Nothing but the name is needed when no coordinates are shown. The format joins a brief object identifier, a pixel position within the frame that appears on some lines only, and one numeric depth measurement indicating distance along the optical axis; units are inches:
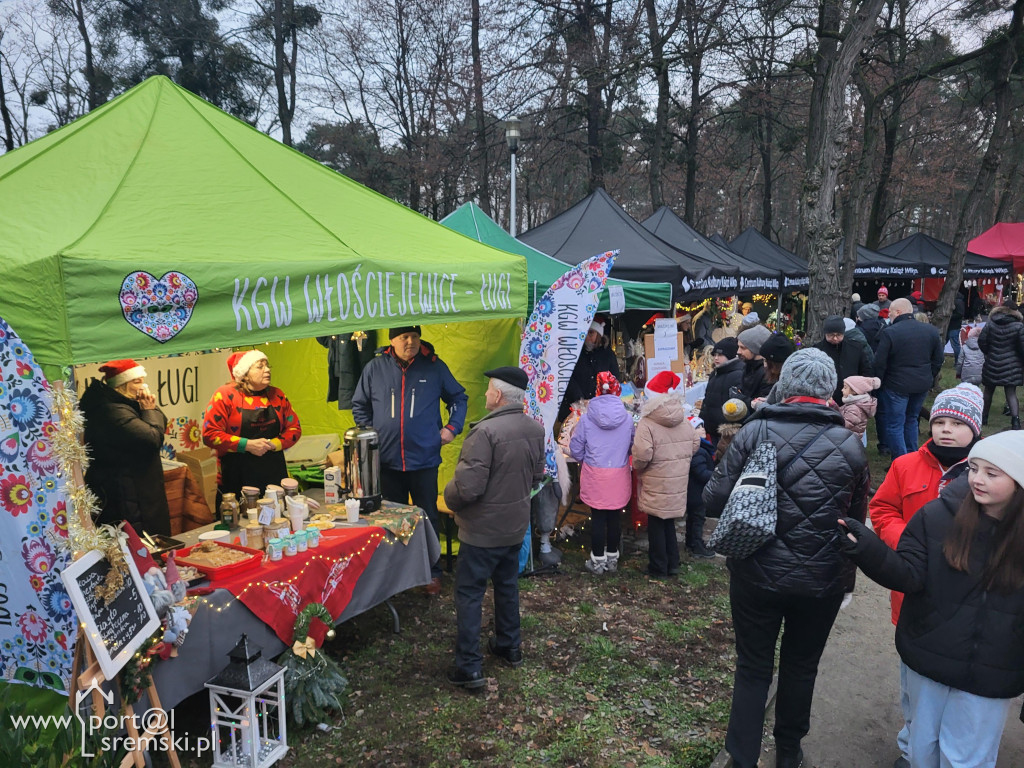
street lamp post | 379.6
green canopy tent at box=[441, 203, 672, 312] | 280.2
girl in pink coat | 202.1
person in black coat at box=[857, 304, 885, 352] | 357.1
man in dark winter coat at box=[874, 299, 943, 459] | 291.9
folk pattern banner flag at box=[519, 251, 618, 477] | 200.1
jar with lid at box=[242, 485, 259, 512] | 155.9
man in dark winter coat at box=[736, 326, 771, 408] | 219.5
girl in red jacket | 105.3
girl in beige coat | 201.2
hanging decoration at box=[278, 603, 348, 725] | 131.9
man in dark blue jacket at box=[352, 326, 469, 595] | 181.0
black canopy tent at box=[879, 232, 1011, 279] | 680.4
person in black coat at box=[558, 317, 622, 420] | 272.4
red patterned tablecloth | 128.9
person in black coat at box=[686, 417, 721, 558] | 223.3
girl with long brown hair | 85.6
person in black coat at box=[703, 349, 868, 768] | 99.3
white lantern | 114.1
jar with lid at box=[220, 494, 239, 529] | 151.8
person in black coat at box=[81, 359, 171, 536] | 137.2
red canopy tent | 765.9
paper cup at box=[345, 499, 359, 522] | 158.7
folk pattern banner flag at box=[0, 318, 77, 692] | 99.3
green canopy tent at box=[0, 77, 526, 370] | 98.5
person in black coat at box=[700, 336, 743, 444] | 222.7
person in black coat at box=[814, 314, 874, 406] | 269.6
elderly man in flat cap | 140.6
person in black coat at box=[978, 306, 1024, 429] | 356.5
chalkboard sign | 94.7
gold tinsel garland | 99.8
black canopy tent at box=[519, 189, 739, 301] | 302.0
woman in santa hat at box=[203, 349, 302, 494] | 167.0
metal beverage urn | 169.9
